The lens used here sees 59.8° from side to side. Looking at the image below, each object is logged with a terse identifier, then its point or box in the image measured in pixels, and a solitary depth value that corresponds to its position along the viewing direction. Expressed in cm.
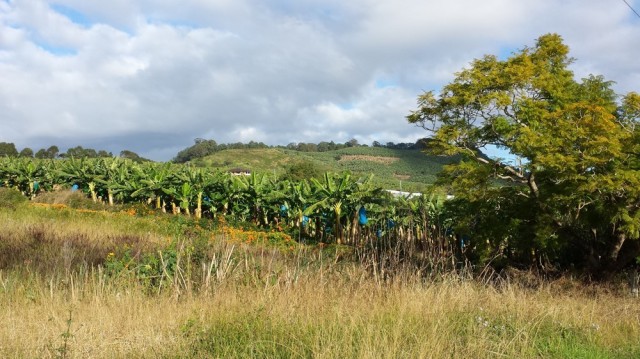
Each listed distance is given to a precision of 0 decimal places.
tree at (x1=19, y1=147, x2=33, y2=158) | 5829
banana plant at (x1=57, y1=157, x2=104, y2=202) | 2359
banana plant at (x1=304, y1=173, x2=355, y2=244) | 1692
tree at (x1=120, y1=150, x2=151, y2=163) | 5727
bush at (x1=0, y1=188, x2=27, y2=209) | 1915
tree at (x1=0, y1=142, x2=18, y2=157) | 6471
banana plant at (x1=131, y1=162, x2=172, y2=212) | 2078
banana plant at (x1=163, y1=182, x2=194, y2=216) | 1984
